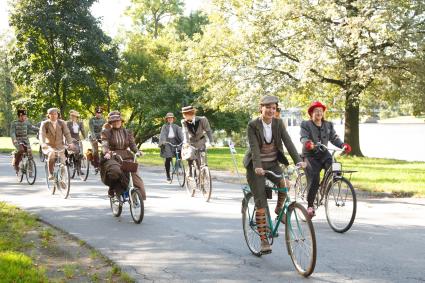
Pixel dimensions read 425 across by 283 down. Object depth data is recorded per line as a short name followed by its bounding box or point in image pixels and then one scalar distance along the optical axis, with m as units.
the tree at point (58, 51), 34.16
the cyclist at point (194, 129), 11.11
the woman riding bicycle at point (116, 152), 8.37
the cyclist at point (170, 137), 13.59
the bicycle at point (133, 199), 8.14
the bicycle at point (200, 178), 10.57
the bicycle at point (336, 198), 7.29
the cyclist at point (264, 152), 5.71
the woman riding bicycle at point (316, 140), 7.66
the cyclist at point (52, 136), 11.46
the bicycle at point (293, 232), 5.06
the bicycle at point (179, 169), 13.17
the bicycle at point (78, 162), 14.97
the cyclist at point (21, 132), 13.81
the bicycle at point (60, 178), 11.18
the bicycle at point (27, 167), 13.88
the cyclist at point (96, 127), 14.17
